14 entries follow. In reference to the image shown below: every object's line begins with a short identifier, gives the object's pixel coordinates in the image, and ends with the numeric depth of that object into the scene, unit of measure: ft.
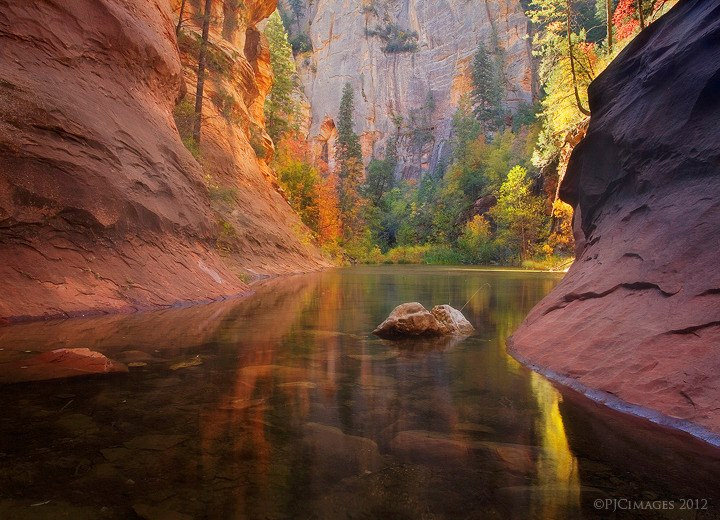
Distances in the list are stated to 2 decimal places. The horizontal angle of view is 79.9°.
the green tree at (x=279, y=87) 114.73
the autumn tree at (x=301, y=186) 106.42
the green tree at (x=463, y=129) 176.55
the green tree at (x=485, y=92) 202.39
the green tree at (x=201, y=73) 50.96
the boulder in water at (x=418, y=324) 20.54
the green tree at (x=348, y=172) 147.33
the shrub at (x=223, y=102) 64.44
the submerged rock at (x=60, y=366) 11.51
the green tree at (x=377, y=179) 191.34
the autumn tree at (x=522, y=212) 119.75
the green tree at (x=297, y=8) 273.75
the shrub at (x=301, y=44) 259.60
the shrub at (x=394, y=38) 247.50
